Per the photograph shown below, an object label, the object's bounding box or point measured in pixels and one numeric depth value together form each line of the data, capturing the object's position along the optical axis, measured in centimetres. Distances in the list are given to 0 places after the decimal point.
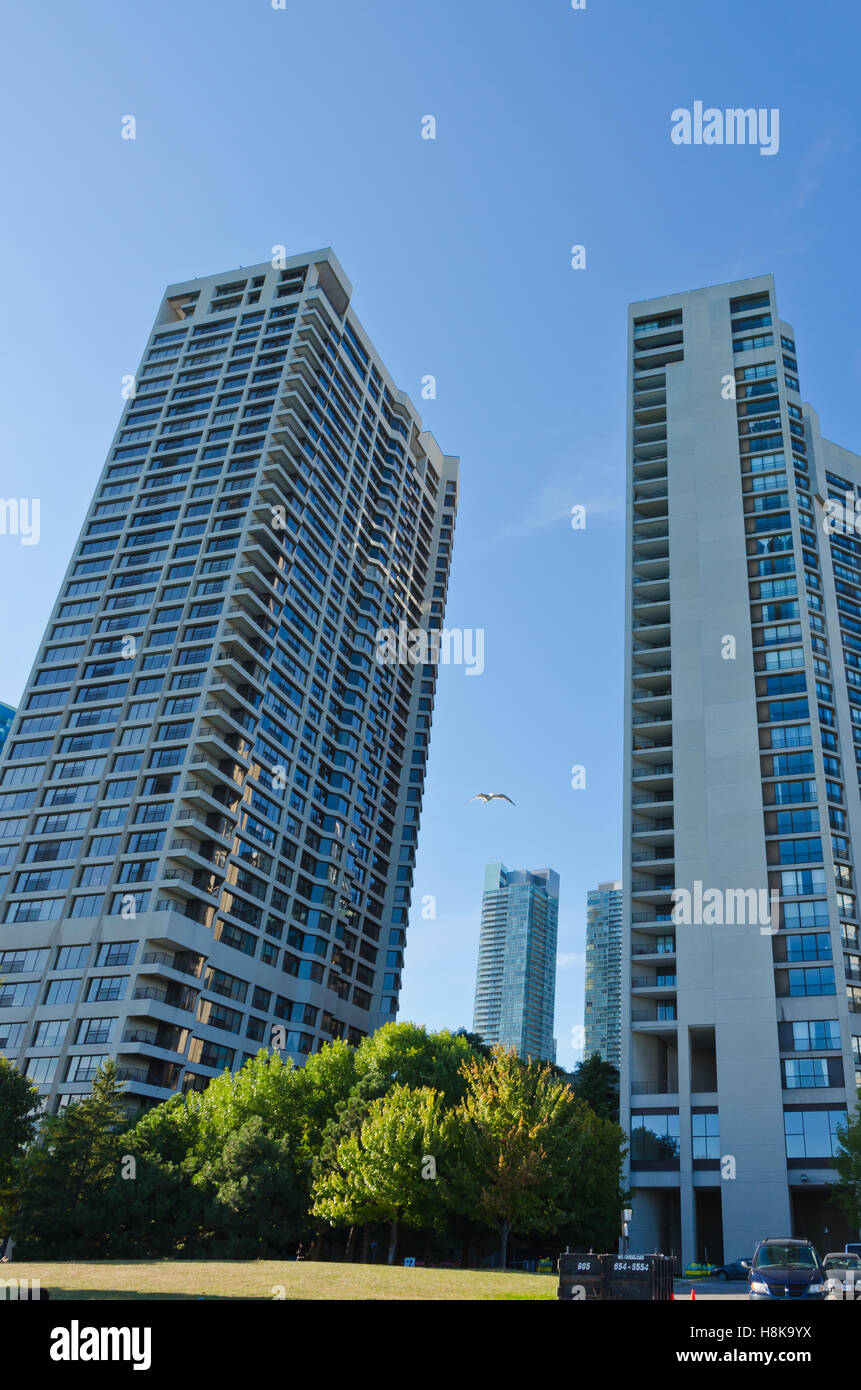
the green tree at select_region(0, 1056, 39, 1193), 5122
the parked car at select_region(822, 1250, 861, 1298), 2384
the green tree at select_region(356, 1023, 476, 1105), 6066
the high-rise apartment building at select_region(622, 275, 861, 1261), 7138
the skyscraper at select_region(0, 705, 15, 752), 16988
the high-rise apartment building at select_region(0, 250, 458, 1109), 8100
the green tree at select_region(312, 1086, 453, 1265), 4803
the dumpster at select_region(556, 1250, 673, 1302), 2306
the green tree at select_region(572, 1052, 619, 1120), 8319
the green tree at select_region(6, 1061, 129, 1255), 4862
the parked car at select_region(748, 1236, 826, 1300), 2353
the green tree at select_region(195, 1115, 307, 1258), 5062
